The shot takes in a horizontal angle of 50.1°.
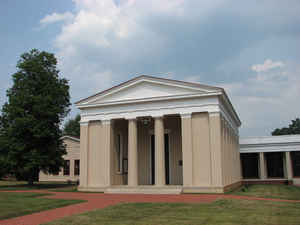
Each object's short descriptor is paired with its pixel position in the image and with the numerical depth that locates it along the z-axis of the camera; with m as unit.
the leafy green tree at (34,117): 29.08
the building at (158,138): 22.80
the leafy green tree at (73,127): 82.38
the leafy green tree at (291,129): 88.26
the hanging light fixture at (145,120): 26.55
